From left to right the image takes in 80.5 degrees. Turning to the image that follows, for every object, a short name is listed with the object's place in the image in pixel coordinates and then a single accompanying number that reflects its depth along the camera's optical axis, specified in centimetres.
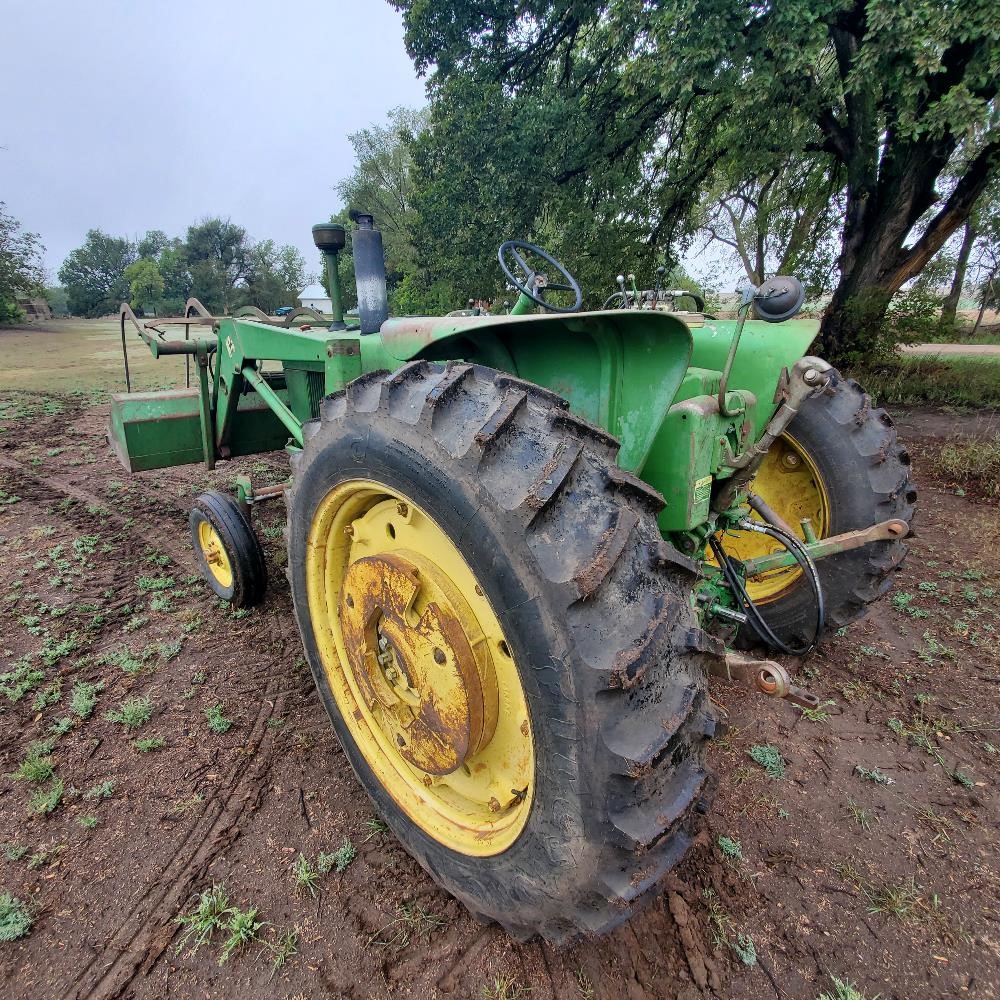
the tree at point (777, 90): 489
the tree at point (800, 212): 987
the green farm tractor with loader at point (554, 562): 112
